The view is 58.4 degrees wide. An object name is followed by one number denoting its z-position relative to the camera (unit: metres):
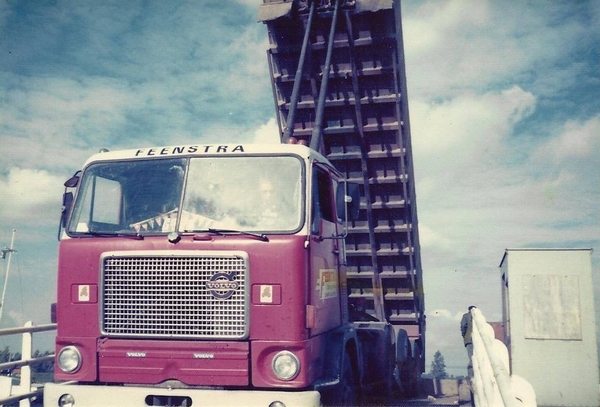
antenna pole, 7.57
